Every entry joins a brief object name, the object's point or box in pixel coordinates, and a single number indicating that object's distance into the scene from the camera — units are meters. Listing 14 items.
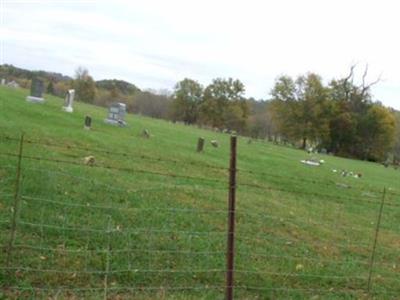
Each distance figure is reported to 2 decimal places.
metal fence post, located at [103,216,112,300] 6.55
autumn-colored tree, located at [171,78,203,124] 97.25
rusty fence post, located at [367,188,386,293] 8.51
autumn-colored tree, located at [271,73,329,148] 78.50
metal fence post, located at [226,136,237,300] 6.15
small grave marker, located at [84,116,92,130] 25.88
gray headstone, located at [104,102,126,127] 32.28
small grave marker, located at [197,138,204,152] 27.30
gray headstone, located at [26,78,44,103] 33.53
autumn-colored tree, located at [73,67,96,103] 103.69
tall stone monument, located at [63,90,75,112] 32.91
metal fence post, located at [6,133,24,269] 6.59
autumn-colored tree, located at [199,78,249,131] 92.88
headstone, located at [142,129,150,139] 29.59
